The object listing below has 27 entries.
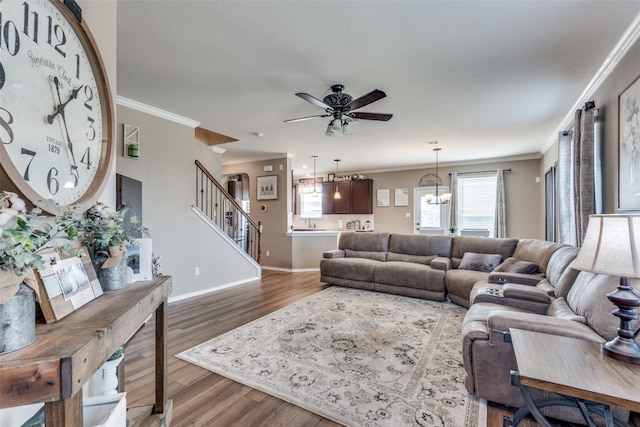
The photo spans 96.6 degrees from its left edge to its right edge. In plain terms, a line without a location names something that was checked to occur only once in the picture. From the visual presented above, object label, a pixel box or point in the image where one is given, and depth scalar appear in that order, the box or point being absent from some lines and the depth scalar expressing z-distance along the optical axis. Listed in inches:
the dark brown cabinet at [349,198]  334.3
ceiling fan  116.2
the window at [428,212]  299.4
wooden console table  22.3
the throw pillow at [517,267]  131.7
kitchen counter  255.3
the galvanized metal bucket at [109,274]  42.3
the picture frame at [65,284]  30.2
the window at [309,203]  370.6
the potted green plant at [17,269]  24.2
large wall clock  34.2
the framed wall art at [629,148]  82.7
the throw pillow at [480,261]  163.5
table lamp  49.8
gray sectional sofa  144.2
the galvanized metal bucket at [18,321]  24.1
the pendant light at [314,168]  273.9
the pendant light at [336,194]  332.1
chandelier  254.4
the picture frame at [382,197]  328.8
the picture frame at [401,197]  316.5
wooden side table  43.7
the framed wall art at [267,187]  262.2
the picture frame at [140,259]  50.0
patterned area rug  73.7
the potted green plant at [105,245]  42.4
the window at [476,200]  275.9
